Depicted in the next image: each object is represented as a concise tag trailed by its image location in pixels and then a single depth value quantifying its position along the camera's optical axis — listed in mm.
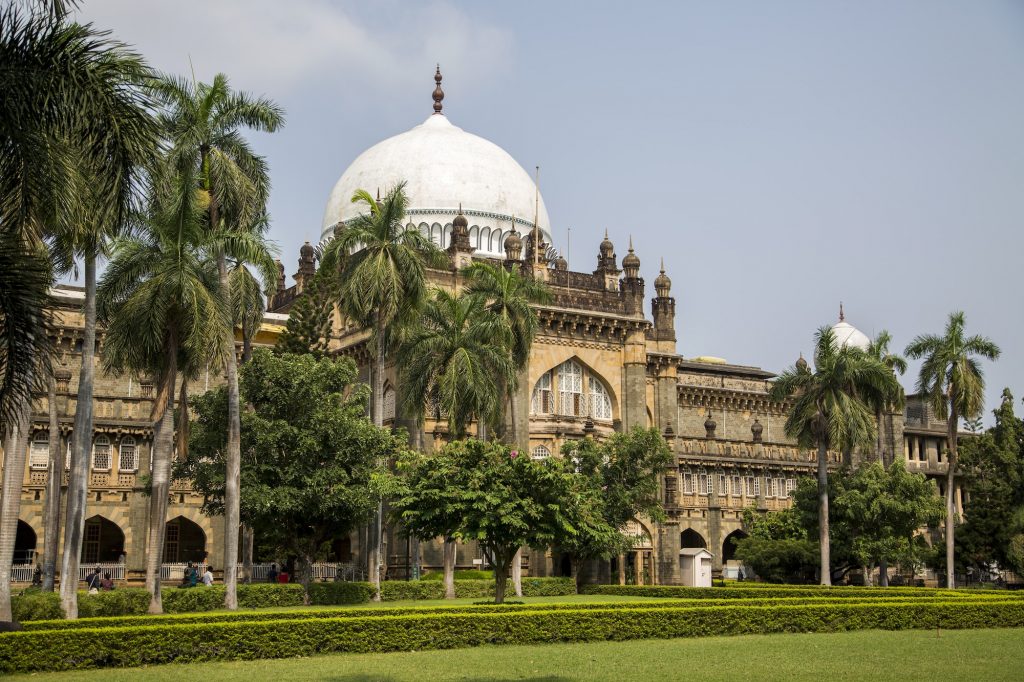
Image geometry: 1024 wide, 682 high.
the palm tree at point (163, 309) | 31016
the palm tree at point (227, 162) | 33312
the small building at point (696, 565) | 50062
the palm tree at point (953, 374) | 51875
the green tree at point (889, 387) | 49747
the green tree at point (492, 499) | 31797
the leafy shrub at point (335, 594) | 37219
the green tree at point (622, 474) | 45219
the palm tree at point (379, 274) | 39156
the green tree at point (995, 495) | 54000
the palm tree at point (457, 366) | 40594
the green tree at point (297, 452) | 37250
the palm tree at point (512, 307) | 42844
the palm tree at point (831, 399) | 46656
